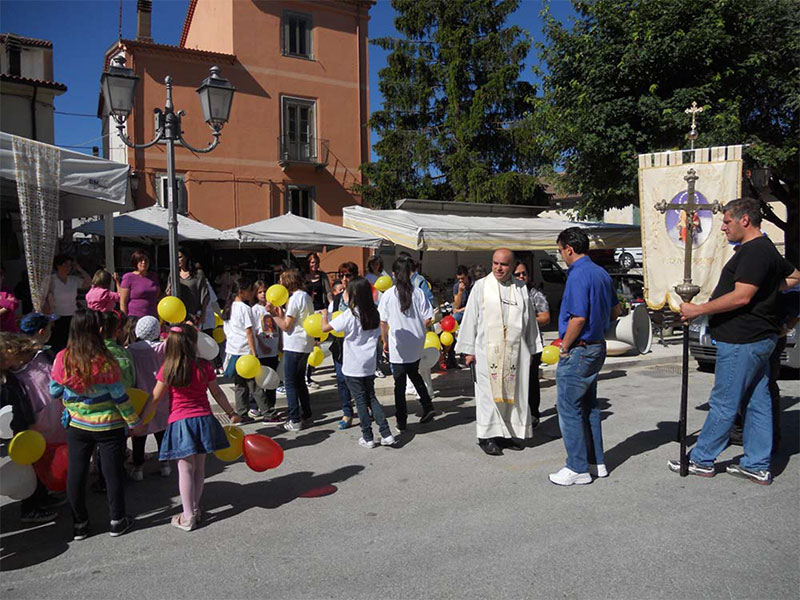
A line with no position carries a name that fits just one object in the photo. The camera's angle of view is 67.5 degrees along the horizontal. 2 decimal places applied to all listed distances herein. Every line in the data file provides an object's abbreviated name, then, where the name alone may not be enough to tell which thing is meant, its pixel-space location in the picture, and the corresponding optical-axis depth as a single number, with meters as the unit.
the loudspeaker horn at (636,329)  5.71
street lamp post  7.14
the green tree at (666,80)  12.03
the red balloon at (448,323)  8.91
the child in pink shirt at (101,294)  6.05
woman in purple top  7.04
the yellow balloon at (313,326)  6.18
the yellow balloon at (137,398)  4.15
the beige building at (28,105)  18.05
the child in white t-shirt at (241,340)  6.35
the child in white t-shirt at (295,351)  6.37
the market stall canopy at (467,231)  11.70
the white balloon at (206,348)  4.23
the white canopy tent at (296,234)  11.62
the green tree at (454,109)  20.84
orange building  20.16
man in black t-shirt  4.23
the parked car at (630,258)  24.29
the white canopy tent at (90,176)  5.77
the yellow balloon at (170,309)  5.35
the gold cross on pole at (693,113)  5.60
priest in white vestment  5.31
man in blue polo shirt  4.54
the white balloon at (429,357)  7.14
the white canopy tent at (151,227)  11.51
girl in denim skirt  3.81
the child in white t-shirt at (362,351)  5.70
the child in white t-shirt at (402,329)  6.15
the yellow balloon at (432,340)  7.32
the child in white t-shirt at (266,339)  6.50
